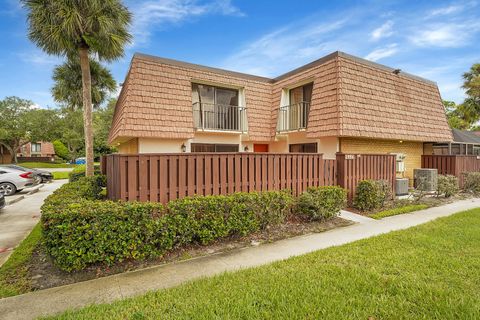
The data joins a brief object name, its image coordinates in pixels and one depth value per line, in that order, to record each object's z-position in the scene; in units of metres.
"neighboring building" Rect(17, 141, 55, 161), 54.78
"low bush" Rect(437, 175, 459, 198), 9.97
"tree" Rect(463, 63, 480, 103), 22.64
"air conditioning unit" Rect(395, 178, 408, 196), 10.40
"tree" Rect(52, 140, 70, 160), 46.00
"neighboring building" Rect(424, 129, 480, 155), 16.16
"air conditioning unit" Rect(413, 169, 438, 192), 11.16
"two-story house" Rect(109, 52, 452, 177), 9.97
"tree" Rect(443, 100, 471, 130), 33.87
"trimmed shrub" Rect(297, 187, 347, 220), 6.63
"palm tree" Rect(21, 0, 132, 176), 9.62
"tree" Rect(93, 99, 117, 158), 36.47
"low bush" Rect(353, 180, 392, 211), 7.99
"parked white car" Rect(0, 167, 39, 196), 12.84
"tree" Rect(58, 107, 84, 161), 38.62
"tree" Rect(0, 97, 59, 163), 35.59
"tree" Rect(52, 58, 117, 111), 14.17
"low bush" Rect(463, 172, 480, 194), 11.32
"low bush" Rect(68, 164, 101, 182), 12.95
